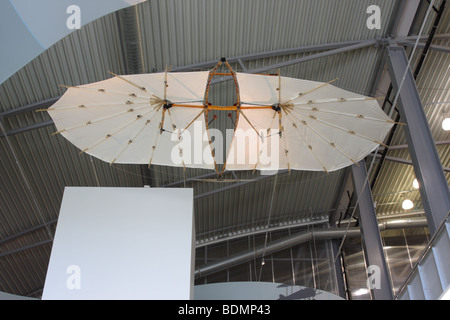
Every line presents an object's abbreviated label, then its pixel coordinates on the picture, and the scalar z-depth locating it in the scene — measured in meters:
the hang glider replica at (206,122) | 12.20
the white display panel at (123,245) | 10.55
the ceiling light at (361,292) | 25.38
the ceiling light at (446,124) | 20.67
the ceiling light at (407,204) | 24.75
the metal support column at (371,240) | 19.08
